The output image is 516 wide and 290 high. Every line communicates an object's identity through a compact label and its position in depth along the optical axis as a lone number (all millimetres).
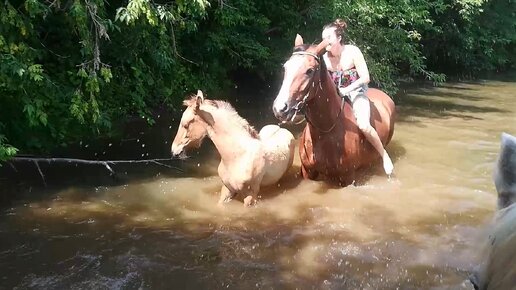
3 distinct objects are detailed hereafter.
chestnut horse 5836
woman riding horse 6793
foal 6145
